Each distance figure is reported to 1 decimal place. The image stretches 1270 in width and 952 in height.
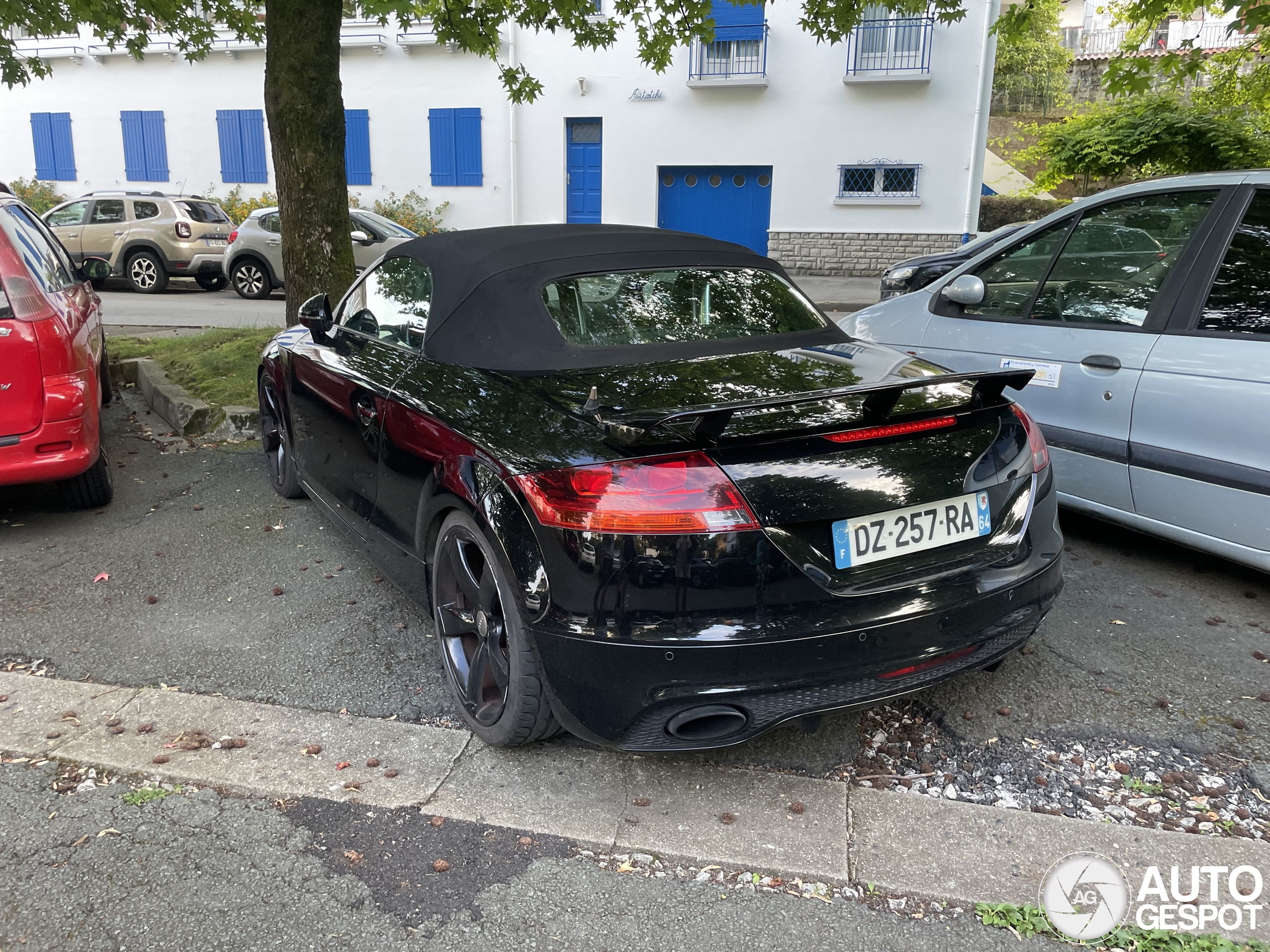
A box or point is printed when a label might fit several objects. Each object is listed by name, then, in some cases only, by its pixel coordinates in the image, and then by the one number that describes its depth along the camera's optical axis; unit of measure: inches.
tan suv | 624.7
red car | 170.9
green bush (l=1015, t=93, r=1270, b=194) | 634.2
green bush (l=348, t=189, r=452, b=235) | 800.3
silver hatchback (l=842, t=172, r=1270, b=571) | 142.9
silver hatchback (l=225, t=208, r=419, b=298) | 578.6
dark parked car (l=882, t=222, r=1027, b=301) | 378.0
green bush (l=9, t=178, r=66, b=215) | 880.9
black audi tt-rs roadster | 93.0
